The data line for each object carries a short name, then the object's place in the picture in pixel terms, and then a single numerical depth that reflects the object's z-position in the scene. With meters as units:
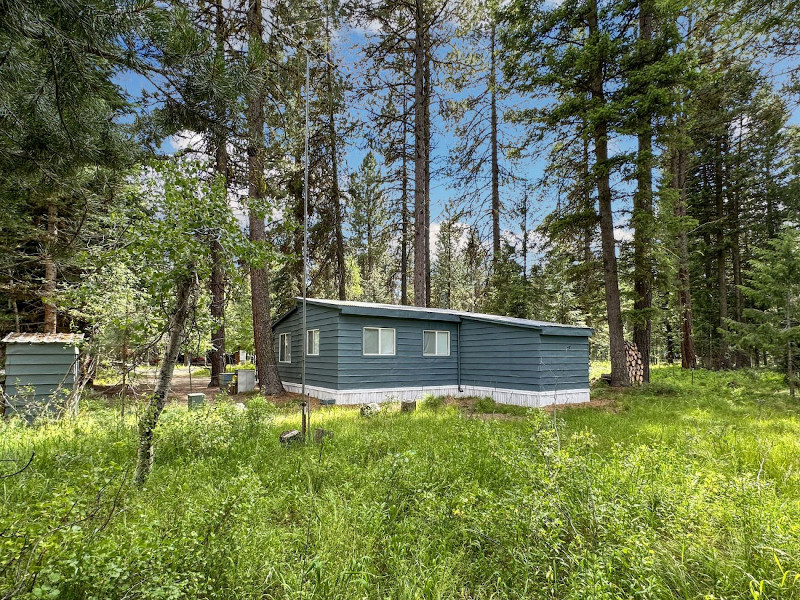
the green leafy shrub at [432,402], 9.22
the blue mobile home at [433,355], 10.35
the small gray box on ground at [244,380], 12.64
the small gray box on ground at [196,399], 8.35
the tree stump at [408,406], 8.32
